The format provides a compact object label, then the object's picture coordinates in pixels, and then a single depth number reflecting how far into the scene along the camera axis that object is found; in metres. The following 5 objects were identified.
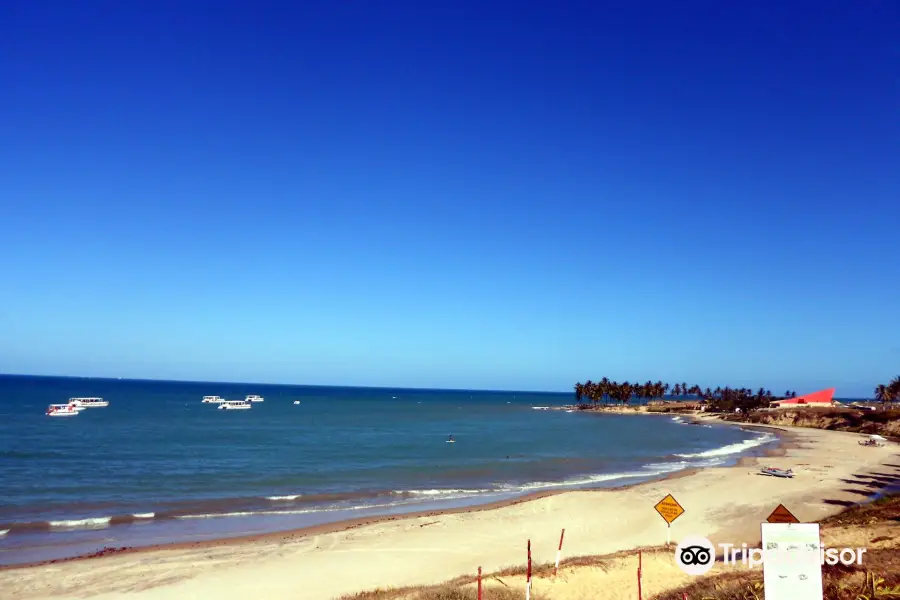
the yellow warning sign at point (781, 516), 10.06
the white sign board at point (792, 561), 8.96
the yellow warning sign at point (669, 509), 13.66
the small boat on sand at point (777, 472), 39.41
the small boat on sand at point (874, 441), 61.19
